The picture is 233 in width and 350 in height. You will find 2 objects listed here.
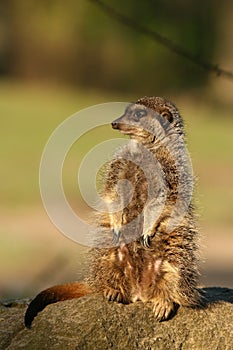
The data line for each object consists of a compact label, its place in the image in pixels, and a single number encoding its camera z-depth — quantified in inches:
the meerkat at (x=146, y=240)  417.4
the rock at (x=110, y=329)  397.4
